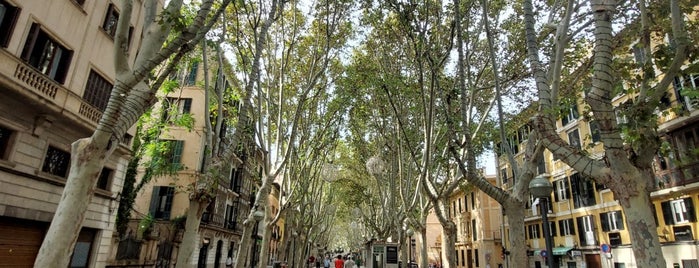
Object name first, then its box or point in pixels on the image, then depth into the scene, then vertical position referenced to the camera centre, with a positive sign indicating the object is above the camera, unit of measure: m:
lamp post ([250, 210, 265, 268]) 12.99 +0.81
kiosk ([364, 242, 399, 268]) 19.00 -0.35
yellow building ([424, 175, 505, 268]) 36.75 +2.10
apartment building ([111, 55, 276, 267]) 18.67 +1.93
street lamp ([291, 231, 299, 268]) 27.11 -0.41
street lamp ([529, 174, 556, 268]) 7.20 +1.13
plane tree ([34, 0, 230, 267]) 4.94 +1.77
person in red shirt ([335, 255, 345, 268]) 23.64 -1.06
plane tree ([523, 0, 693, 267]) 5.18 +1.84
